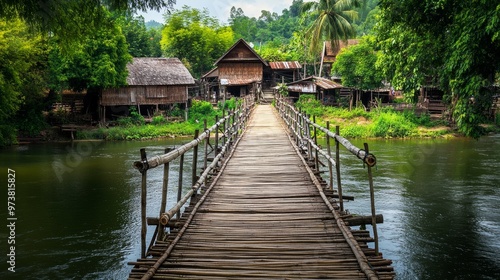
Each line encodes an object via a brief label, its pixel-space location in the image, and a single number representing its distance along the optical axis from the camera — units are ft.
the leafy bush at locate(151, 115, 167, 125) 97.50
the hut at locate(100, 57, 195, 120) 97.30
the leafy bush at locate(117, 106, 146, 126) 94.73
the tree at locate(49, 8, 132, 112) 81.92
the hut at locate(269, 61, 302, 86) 126.11
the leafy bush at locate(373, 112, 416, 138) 86.07
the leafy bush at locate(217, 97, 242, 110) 108.78
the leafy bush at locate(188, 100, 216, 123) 102.22
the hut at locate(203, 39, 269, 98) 117.50
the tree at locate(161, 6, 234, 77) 129.90
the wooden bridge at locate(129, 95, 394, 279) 12.25
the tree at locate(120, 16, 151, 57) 127.13
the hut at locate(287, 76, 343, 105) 109.19
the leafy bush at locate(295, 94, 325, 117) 101.14
